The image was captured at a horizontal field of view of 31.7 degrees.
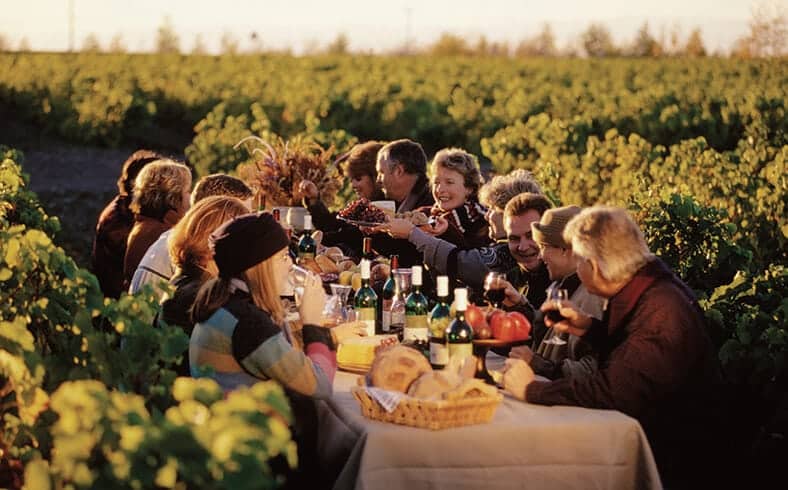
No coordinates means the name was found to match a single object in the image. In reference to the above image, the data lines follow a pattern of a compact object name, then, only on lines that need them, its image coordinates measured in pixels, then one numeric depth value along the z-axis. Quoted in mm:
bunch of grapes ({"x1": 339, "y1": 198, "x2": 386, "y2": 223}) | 7441
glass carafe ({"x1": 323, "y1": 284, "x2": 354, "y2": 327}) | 5996
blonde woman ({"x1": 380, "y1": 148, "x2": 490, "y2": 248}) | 7566
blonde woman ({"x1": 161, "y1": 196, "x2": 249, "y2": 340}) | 5355
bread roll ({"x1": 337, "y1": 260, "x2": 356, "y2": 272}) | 7363
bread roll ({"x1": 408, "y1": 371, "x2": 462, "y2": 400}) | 4359
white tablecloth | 4246
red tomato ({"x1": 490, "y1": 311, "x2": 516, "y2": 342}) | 4754
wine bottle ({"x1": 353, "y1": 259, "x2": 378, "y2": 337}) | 6059
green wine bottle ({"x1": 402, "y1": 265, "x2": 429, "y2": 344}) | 5586
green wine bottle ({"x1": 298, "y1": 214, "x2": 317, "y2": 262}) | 7395
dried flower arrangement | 8727
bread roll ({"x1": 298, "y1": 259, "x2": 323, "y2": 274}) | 7288
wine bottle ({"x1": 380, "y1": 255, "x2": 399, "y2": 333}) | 6156
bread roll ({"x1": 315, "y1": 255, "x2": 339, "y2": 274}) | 7332
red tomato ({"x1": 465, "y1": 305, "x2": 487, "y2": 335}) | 4816
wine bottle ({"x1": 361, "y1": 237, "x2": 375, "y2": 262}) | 6391
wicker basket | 4234
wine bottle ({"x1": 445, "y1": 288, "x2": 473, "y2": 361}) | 4812
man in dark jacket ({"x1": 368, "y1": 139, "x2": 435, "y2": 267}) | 8297
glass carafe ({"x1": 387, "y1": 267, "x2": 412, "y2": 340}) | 6160
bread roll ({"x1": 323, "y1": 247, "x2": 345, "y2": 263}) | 7660
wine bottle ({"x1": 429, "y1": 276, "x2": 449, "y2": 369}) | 4871
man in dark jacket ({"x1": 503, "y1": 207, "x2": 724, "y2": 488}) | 4637
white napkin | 4289
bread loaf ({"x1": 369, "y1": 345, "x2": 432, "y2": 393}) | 4574
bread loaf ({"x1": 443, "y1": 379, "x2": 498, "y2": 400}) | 4254
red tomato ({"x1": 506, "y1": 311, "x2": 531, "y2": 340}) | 4758
